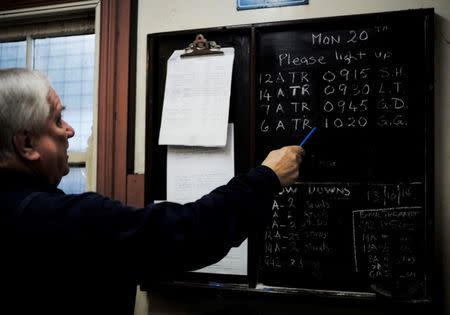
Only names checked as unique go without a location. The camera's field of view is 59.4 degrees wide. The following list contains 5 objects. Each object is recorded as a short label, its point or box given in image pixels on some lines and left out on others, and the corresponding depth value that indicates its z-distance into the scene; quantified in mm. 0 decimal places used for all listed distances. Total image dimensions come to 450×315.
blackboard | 1340
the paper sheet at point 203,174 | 1503
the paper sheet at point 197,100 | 1502
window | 1894
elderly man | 802
